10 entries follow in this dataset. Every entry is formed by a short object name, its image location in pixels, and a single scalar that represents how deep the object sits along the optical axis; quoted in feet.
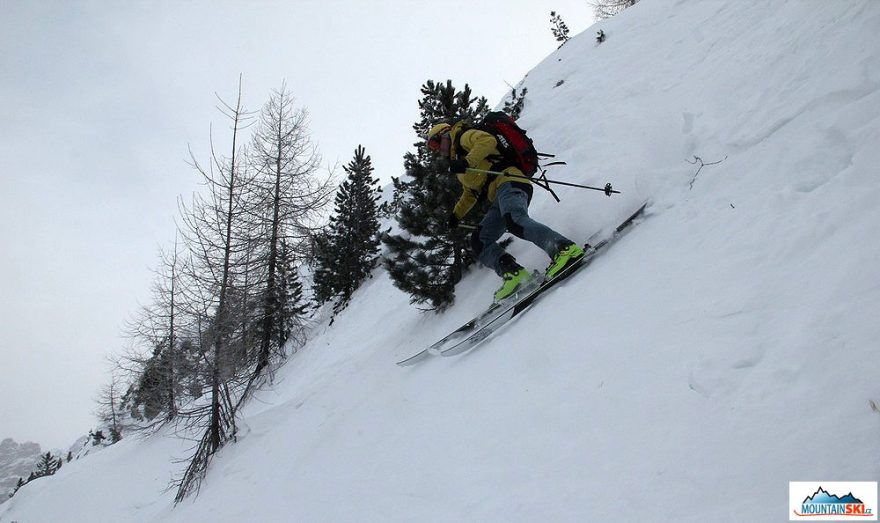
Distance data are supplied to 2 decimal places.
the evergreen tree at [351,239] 63.05
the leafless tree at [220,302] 25.04
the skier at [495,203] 14.78
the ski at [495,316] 14.20
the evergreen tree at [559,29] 100.27
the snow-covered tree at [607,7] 100.69
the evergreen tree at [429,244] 21.34
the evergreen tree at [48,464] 93.52
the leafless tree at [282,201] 43.11
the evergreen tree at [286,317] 44.62
